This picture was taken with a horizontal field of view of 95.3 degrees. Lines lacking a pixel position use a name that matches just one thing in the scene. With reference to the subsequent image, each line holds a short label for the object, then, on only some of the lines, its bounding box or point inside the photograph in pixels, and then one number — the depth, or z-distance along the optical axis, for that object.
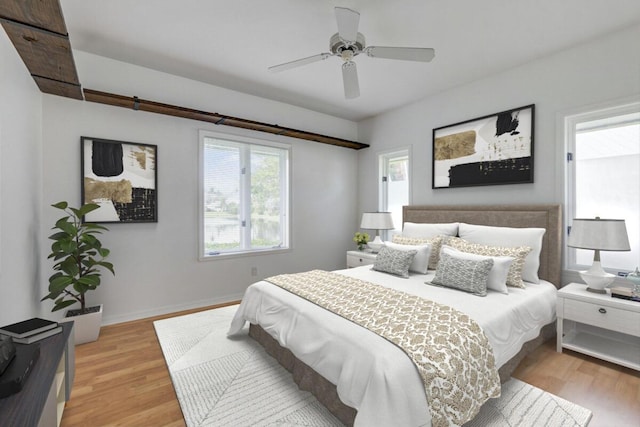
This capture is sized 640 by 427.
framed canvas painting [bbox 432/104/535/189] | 3.13
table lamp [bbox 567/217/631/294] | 2.30
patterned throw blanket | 1.38
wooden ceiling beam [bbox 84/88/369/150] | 2.90
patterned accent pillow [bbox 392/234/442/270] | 3.15
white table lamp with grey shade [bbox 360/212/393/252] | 4.18
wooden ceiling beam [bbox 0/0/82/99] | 1.59
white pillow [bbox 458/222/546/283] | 2.71
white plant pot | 2.65
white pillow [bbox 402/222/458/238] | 3.33
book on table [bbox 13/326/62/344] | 1.50
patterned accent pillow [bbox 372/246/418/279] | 2.90
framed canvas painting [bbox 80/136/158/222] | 2.97
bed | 1.33
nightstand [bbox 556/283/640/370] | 2.21
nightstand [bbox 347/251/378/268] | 4.15
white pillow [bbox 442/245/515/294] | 2.38
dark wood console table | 1.05
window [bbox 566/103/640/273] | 2.59
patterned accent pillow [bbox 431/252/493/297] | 2.34
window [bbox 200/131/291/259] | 3.75
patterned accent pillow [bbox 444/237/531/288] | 2.53
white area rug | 1.72
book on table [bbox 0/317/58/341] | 1.52
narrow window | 4.49
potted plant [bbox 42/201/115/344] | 2.51
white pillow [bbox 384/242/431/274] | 3.00
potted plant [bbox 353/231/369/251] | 4.48
